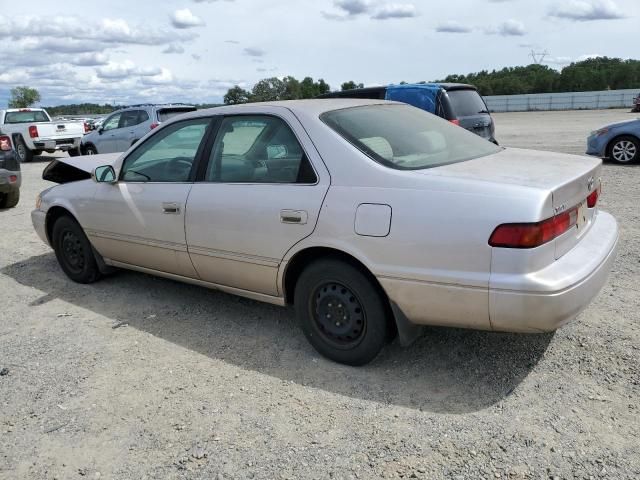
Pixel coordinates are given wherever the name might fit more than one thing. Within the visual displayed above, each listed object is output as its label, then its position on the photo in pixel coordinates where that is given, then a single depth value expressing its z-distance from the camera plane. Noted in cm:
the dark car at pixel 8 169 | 876
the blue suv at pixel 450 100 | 905
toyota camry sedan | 278
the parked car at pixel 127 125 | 1364
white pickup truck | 1748
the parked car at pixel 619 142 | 1087
